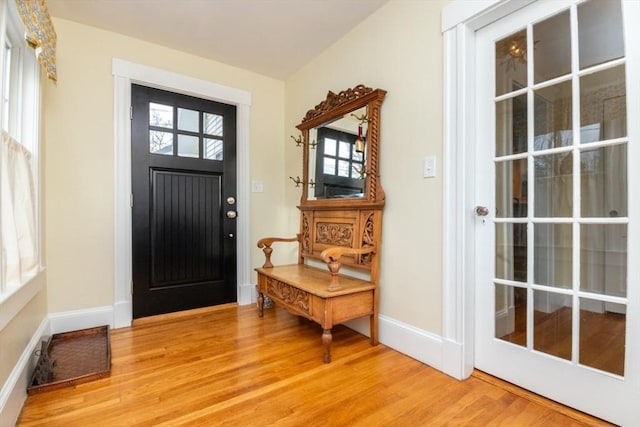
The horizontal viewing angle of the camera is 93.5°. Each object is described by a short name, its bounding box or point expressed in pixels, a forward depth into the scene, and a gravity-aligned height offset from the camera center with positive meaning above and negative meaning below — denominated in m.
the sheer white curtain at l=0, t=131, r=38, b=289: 1.33 -0.01
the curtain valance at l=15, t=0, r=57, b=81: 1.41 +0.94
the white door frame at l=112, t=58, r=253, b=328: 2.38 +0.38
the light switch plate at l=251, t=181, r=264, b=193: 3.02 +0.25
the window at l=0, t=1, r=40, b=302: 1.33 +0.25
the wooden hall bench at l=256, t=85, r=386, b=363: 1.89 -0.18
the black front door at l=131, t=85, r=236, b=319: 2.51 +0.09
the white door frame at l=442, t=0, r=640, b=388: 1.63 +0.13
